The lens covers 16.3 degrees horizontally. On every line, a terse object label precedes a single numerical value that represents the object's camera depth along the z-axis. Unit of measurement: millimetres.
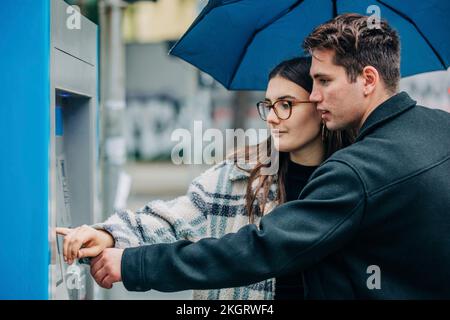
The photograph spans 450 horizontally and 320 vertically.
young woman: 3110
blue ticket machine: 2821
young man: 2782
